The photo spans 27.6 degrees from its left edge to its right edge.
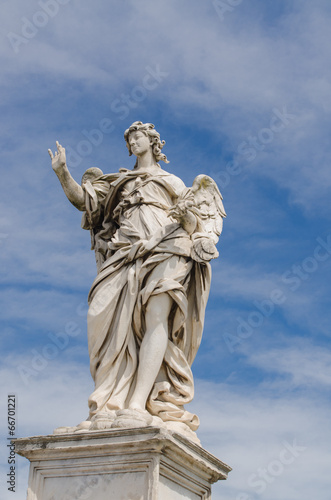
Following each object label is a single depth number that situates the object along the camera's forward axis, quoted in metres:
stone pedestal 6.08
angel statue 7.04
